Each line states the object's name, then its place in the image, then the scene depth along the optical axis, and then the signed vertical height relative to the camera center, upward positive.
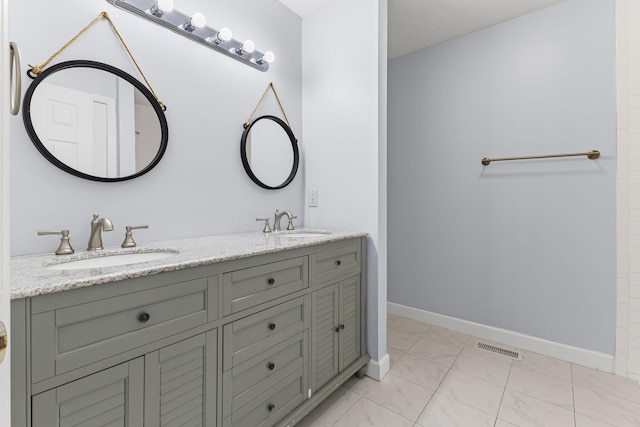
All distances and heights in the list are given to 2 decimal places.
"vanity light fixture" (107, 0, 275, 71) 1.35 +0.90
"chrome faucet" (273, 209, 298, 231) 1.97 -0.04
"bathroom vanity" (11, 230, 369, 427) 0.73 -0.38
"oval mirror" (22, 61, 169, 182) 1.14 +0.37
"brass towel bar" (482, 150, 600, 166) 1.93 +0.38
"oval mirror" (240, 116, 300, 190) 1.86 +0.39
